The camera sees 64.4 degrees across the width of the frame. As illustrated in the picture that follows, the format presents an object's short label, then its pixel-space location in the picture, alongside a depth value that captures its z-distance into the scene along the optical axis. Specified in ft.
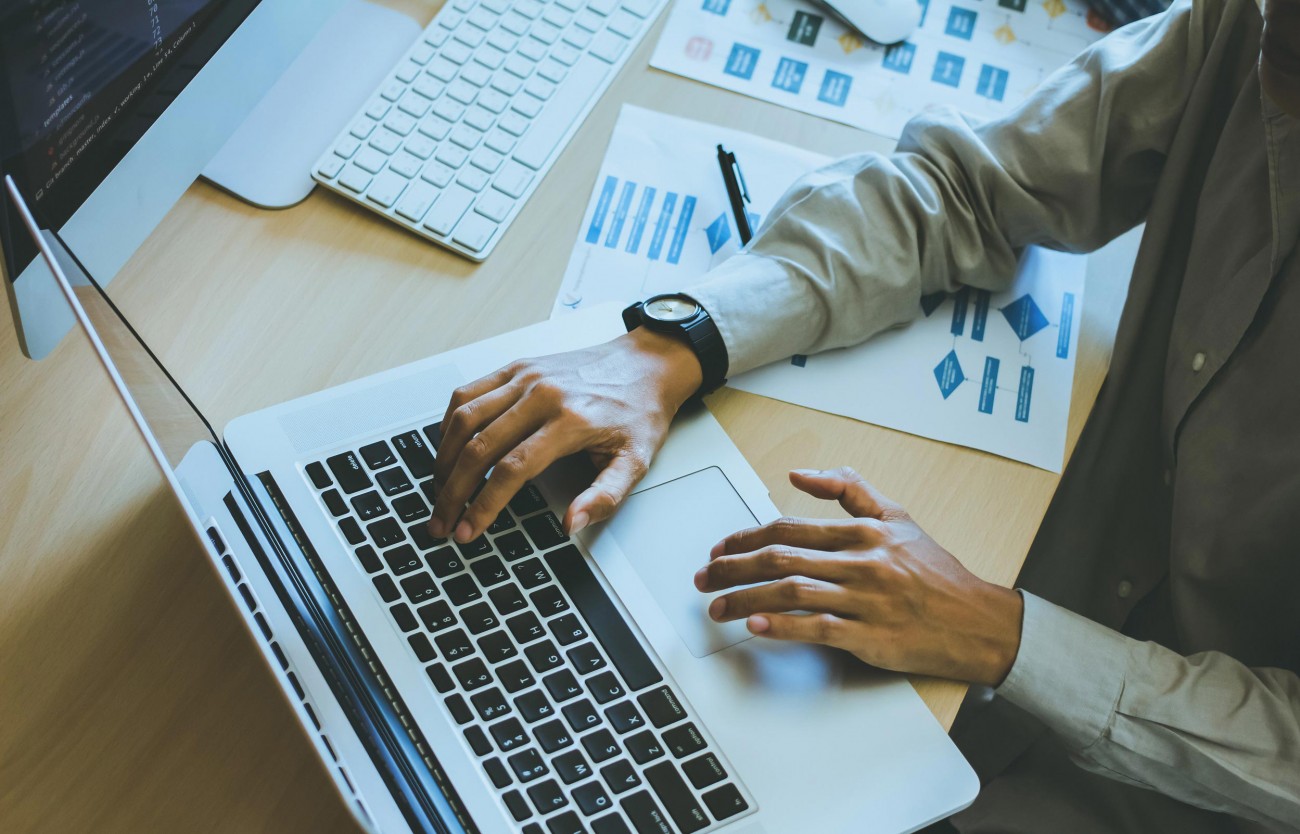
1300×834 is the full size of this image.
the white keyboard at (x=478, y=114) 2.75
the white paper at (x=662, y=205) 2.76
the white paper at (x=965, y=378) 2.58
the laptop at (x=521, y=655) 1.90
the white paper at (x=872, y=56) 3.20
